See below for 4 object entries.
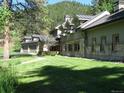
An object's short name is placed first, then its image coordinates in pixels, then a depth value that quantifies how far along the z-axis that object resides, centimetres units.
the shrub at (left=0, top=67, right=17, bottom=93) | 420
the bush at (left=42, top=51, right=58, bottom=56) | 2150
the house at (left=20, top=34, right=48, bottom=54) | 2802
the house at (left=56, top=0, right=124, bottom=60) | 1201
